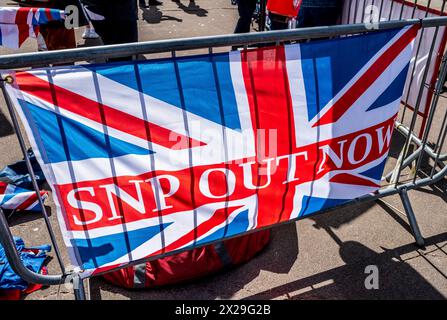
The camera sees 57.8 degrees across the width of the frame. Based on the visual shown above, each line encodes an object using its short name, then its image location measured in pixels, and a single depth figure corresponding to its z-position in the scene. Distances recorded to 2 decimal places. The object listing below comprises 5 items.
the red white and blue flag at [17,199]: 3.28
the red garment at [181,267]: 2.68
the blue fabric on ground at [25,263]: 2.59
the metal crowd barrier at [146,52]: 1.78
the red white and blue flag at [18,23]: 4.32
